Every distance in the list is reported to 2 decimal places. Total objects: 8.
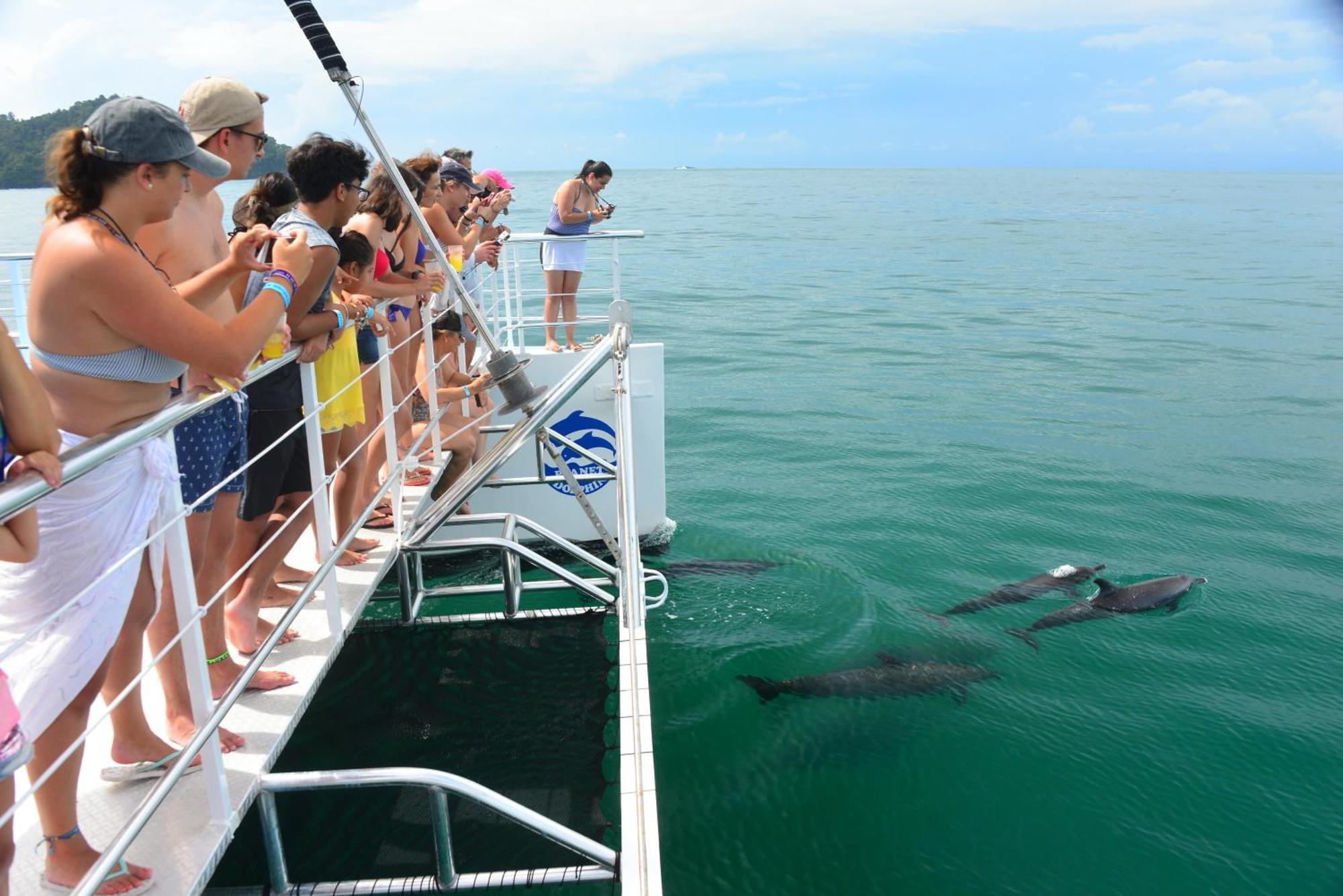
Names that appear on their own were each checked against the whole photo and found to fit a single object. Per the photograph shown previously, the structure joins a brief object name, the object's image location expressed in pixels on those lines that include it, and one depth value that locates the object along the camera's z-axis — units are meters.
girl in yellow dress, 4.19
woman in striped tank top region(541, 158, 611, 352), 9.08
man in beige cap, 2.92
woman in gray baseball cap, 2.28
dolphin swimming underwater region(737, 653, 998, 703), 6.47
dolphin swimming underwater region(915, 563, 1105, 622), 8.30
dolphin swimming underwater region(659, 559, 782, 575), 8.66
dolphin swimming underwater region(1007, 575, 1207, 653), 8.01
